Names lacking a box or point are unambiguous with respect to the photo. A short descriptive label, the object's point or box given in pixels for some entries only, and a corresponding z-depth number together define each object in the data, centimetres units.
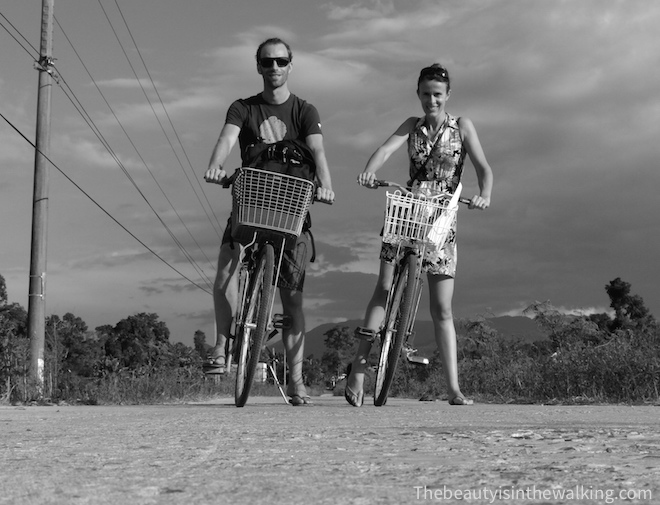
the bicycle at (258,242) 605
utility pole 1539
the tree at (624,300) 4475
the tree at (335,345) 6704
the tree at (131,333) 7338
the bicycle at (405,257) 621
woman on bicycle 654
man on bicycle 639
